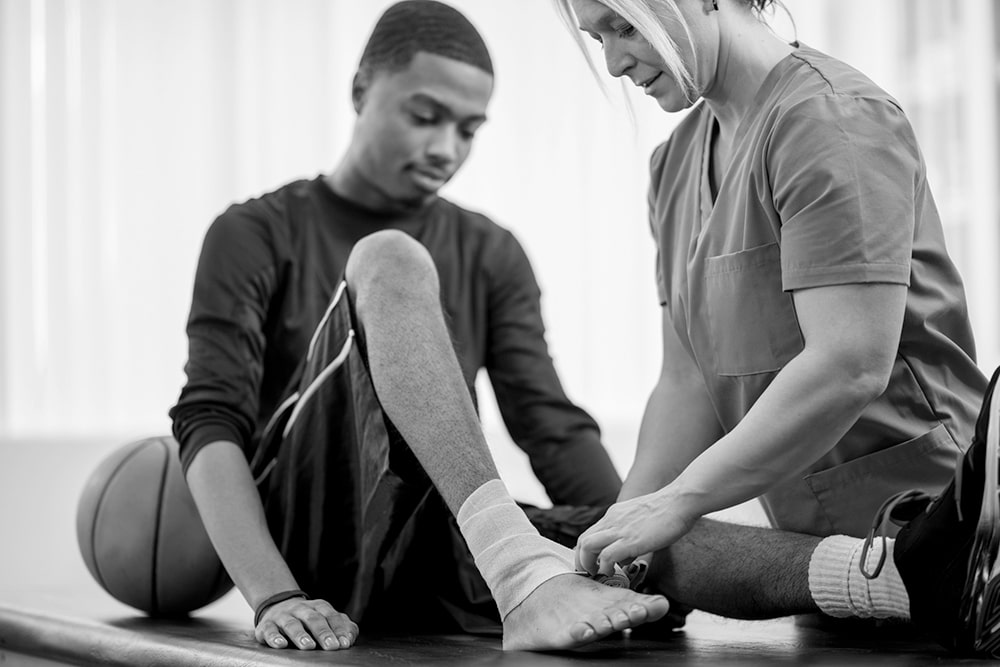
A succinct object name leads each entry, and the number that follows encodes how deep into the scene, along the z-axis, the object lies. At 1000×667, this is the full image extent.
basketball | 2.67
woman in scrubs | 2.21
